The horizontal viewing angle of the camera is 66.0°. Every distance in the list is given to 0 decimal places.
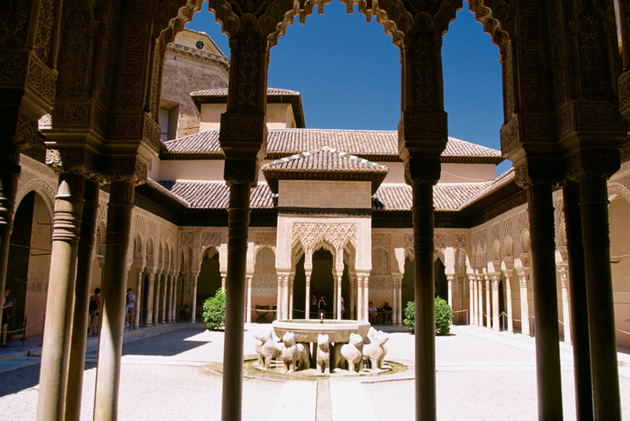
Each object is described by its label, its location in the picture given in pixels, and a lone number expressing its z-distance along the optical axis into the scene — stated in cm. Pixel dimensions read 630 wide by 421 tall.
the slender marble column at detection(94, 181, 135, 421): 406
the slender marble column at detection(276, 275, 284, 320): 1891
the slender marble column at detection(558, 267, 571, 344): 1395
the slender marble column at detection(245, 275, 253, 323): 1998
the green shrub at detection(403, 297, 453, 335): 1777
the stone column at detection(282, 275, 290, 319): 1888
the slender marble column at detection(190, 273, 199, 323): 2149
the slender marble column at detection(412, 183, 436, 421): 402
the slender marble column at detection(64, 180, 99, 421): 405
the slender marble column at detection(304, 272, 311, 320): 1852
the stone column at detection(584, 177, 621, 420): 372
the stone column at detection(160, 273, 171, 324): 2049
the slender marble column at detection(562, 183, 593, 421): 411
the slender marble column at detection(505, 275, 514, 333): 1781
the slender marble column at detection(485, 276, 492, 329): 1950
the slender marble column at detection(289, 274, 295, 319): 1922
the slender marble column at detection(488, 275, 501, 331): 1897
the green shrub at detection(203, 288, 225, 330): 1864
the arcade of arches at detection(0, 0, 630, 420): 374
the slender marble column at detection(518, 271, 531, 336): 1675
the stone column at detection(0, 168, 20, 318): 337
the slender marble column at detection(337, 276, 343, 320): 1871
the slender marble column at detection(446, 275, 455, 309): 2127
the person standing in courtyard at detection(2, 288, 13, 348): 1192
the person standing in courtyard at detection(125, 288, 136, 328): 1684
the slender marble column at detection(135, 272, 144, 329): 1706
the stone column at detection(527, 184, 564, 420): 397
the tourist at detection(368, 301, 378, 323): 2231
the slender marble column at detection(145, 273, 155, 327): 1877
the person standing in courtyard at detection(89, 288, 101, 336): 1437
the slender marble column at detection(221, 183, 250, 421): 403
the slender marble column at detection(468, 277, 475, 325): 2169
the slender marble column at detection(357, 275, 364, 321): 1916
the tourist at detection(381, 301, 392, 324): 2327
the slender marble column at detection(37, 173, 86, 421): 374
